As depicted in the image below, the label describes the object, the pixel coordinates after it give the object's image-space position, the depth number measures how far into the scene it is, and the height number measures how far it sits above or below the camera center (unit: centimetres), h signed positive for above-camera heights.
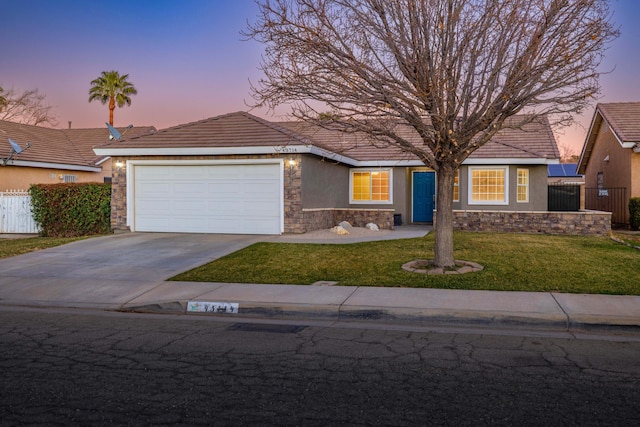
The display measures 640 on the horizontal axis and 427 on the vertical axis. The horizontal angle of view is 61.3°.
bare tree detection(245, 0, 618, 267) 980 +253
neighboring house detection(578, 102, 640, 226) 2158 +187
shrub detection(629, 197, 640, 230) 1973 -46
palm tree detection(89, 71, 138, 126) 4550 +933
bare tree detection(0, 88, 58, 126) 4284 +758
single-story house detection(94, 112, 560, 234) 1727 +70
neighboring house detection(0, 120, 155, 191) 2350 +201
